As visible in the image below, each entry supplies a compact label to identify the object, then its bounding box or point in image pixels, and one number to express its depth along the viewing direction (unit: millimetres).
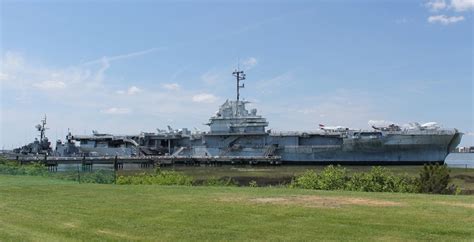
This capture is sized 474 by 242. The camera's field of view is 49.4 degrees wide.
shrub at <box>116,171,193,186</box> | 23639
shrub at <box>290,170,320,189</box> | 21448
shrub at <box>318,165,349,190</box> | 21234
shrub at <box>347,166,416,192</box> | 20250
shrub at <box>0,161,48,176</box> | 27828
